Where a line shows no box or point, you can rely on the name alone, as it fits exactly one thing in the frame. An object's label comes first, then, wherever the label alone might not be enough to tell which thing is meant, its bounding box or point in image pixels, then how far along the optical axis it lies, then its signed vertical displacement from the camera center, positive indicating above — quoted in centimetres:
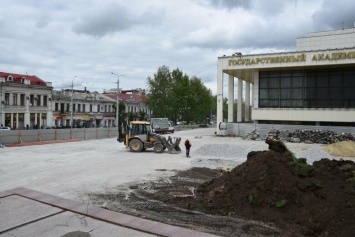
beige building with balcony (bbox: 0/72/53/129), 5972 +302
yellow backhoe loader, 2539 -174
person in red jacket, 2325 -204
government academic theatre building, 4066 +483
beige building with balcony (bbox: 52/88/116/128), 7312 +196
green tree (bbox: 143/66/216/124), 7669 +503
